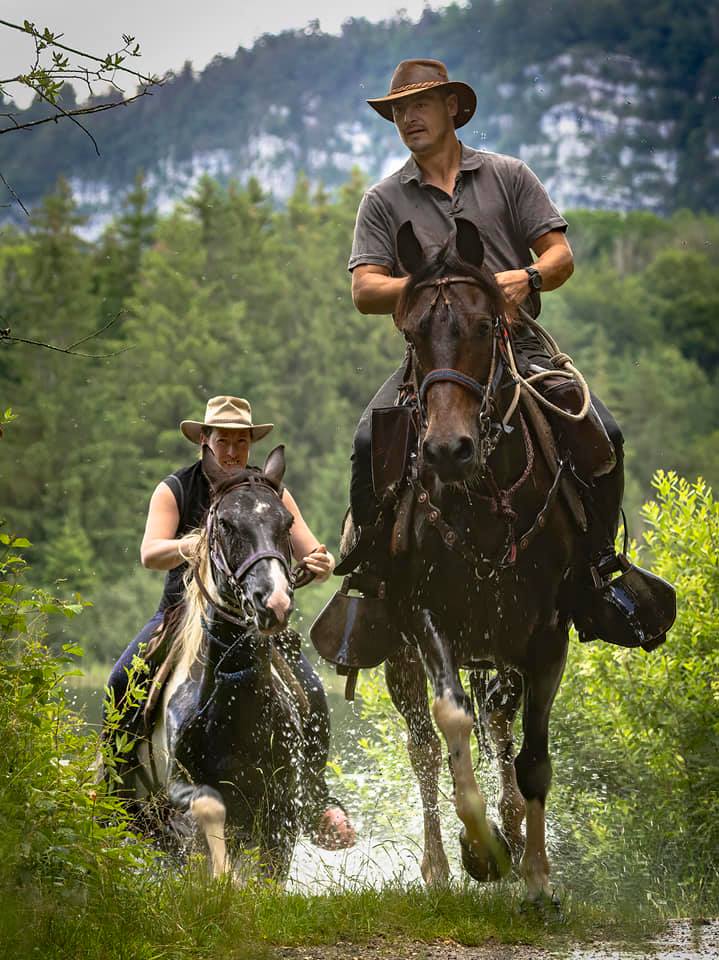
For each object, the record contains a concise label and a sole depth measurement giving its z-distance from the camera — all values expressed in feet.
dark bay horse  43.01
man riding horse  49.01
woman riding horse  52.47
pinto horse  47.50
